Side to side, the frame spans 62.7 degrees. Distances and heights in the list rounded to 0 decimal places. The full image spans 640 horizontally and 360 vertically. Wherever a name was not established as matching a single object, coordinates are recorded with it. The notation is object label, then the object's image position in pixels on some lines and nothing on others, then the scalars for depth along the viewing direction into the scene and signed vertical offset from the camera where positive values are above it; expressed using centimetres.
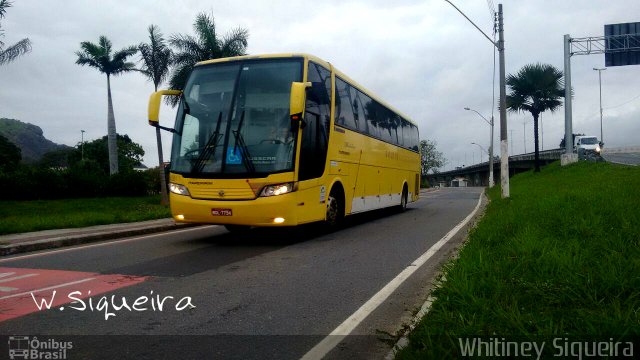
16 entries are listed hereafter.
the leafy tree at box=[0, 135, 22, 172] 5922 +435
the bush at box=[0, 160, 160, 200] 3000 +12
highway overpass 5679 +113
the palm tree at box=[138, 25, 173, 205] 2900 +696
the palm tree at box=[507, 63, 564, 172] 3400 +559
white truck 3514 +202
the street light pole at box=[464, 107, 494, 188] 4775 +156
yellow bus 894 +70
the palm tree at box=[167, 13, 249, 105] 2903 +752
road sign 3147 +786
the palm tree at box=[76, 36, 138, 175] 3469 +843
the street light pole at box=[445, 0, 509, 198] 1816 +217
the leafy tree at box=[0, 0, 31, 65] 2569 +666
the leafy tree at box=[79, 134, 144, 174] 6911 +444
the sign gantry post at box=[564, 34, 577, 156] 3155 +549
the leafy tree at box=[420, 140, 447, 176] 10900 +407
